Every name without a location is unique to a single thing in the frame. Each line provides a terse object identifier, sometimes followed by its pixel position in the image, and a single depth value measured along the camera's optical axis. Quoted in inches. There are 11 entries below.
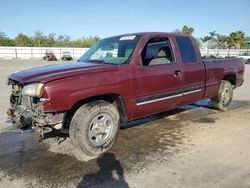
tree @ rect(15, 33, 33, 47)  2332.9
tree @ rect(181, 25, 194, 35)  2151.8
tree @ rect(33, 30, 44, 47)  2388.3
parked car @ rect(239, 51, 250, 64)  1003.5
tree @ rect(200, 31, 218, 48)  2646.3
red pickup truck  111.7
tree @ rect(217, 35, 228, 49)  2241.6
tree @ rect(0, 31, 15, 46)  2160.4
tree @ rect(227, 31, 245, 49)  1948.9
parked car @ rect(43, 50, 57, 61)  1256.8
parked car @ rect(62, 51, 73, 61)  1349.8
